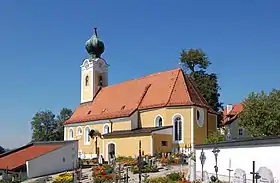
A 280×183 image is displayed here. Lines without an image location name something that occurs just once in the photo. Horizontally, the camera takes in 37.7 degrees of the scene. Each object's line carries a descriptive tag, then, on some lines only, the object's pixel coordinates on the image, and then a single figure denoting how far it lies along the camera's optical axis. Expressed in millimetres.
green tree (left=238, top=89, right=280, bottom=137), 34531
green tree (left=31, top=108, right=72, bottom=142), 77188
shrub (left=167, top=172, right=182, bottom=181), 25323
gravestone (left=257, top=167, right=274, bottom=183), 17745
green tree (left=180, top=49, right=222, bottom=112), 49406
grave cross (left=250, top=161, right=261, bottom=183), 17734
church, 40219
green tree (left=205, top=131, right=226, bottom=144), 34822
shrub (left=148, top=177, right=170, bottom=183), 23753
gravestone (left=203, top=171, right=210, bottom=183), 23192
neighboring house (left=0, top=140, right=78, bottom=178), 34812
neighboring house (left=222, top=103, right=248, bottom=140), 53256
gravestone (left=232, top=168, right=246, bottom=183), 19442
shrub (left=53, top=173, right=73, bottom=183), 30000
